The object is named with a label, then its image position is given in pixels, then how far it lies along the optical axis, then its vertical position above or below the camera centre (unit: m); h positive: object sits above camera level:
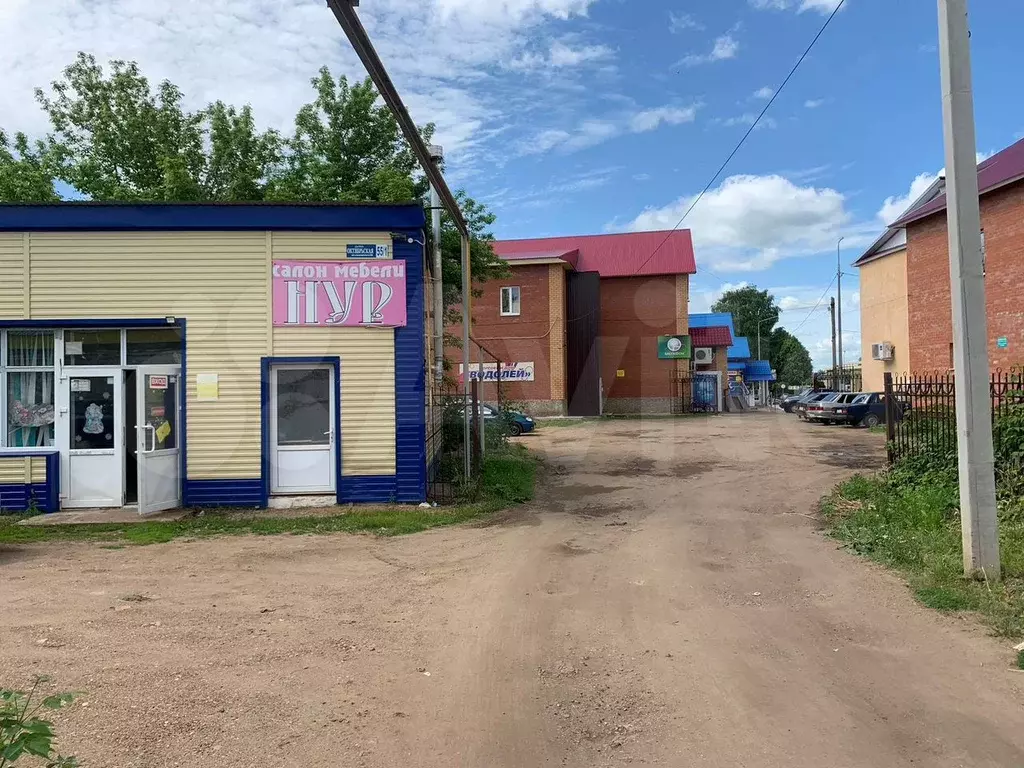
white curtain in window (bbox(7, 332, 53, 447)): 10.10 +0.24
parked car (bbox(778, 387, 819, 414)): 41.22 -0.51
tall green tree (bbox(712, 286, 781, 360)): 94.75 +11.65
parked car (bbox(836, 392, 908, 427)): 26.66 -0.72
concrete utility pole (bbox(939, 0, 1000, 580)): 6.18 +0.82
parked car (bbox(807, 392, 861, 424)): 27.44 -0.60
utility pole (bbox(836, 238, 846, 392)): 40.61 +5.56
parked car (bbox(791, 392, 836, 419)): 29.81 -0.29
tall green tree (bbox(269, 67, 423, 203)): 17.92 +6.94
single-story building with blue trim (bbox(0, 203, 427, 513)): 10.01 +0.94
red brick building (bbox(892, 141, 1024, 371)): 18.02 +3.74
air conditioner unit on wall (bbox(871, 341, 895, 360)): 28.84 +1.78
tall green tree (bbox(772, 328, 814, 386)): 91.25 +4.75
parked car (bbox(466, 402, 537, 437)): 17.37 -0.67
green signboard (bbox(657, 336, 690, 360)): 37.00 +2.64
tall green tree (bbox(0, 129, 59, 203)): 17.83 +6.05
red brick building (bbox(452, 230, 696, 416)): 34.81 +4.31
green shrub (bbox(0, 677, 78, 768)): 2.31 -1.15
